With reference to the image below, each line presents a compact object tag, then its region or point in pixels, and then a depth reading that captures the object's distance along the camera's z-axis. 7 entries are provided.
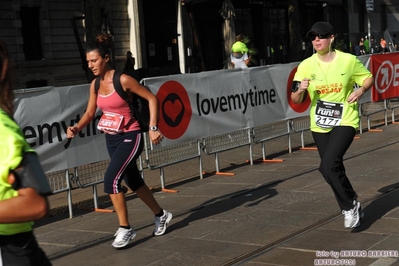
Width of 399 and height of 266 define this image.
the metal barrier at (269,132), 11.25
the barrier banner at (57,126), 7.48
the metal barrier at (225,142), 10.34
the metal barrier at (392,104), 14.88
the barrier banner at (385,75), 13.91
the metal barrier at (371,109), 14.20
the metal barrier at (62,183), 8.06
